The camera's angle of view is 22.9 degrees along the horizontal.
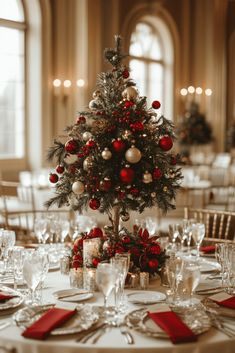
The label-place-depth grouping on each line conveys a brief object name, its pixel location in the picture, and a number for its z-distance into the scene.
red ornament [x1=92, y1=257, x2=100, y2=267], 2.57
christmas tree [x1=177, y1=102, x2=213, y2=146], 11.68
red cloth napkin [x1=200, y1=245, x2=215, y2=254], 3.30
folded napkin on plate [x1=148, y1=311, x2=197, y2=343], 1.92
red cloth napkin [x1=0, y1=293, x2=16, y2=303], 2.30
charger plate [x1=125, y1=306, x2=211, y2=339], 1.98
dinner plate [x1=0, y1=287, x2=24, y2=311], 2.23
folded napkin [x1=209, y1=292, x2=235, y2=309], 2.28
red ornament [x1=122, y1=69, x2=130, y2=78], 2.71
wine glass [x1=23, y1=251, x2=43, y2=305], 2.18
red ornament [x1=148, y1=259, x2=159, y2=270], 2.61
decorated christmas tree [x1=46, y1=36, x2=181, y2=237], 2.57
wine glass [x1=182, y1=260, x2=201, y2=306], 2.16
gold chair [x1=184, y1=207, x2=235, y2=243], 4.01
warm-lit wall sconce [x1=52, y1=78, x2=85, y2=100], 9.23
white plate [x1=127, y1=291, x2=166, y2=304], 2.33
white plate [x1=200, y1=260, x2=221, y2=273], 2.92
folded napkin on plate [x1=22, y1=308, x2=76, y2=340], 1.93
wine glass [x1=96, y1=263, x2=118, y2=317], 2.05
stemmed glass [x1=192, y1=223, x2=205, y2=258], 3.10
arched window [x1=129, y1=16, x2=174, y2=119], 11.80
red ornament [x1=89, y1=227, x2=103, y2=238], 2.74
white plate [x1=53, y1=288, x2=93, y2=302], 2.35
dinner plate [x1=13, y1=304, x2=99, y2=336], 1.99
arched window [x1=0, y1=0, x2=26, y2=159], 9.04
